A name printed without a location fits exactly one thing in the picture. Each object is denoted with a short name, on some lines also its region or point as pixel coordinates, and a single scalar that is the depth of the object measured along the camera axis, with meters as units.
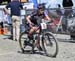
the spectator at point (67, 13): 15.97
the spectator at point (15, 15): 16.23
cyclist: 11.82
